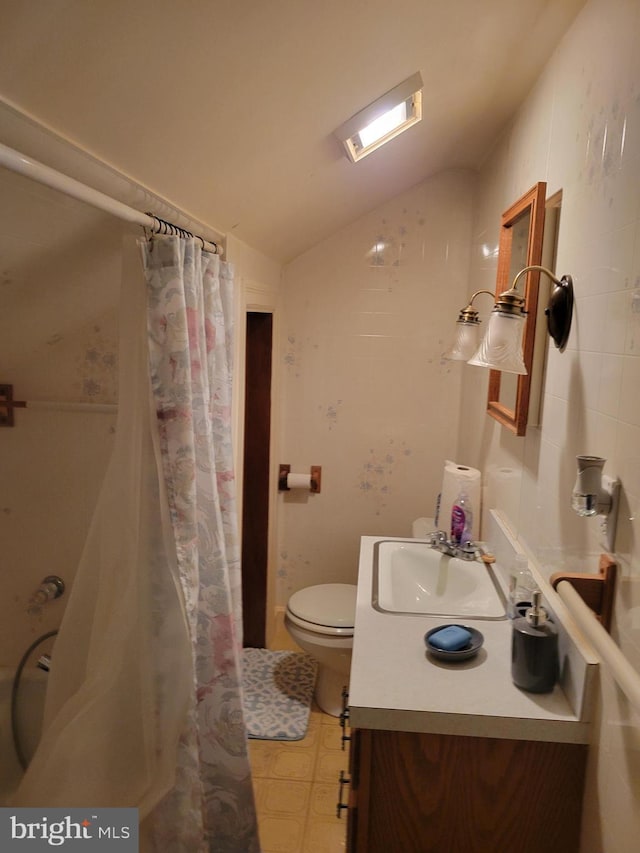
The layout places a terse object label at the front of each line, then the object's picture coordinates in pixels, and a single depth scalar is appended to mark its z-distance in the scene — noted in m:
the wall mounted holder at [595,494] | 0.97
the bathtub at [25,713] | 1.71
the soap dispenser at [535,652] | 1.12
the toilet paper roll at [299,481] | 2.76
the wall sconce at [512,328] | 1.22
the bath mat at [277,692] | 2.22
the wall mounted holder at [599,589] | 0.98
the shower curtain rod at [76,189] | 0.77
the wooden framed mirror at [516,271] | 1.47
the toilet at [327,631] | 2.15
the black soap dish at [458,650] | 1.23
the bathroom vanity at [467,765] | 1.08
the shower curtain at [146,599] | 1.17
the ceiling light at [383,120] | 1.39
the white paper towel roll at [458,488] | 2.05
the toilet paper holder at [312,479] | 2.79
